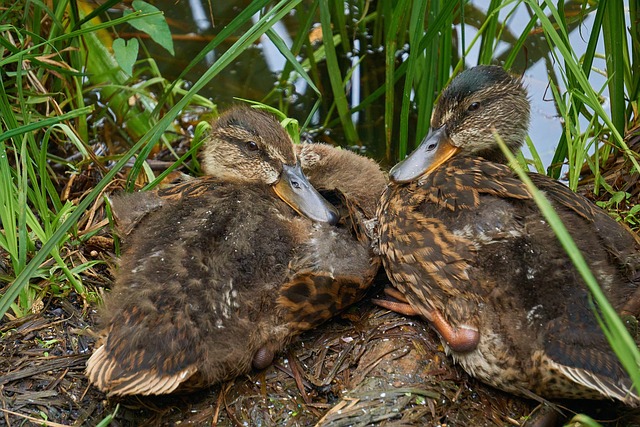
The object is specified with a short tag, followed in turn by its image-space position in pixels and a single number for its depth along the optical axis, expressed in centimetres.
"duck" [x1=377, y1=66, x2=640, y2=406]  712
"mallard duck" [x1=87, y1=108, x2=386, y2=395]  721
